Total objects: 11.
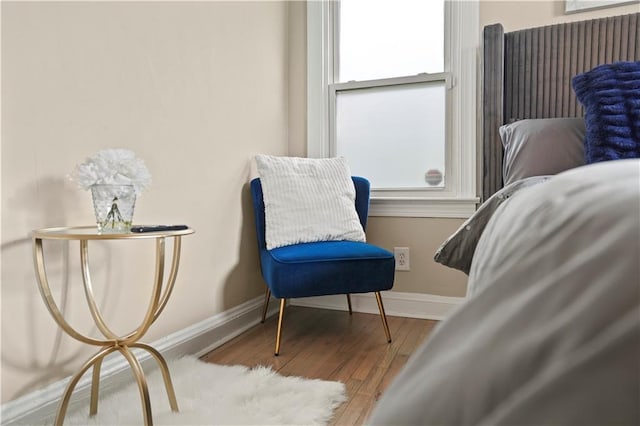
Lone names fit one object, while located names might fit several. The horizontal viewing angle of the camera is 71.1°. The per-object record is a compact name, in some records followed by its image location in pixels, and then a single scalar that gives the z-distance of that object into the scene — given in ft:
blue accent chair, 6.27
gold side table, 3.94
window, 7.89
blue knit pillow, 4.96
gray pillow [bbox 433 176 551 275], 4.16
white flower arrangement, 4.22
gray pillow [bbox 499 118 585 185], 5.88
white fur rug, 4.45
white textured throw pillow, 7.18
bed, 1.50
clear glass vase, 4.28
